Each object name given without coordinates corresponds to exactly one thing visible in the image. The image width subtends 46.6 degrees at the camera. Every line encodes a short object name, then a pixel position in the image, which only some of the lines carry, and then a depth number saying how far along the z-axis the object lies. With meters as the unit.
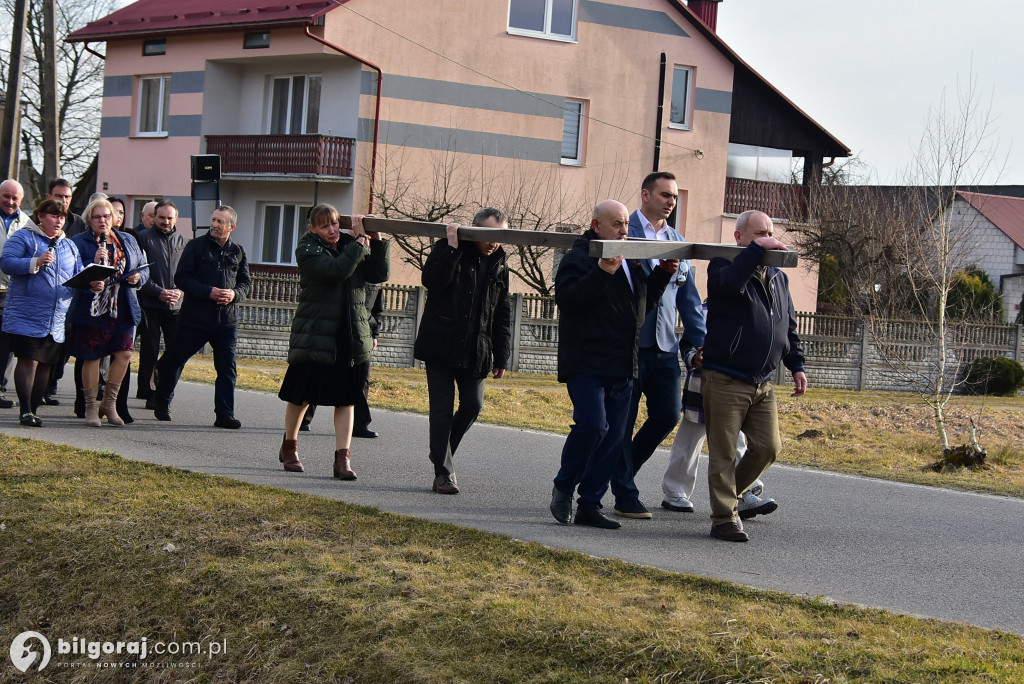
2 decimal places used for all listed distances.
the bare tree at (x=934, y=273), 17.33
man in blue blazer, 7.92
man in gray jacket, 11.81
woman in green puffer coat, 8.66
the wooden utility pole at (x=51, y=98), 24.11
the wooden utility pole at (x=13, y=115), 20.98
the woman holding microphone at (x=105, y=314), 10.86
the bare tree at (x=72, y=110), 49.50
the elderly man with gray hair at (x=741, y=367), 7.31
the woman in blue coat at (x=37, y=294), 10.40
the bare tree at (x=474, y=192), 31.39
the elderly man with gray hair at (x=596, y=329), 7.30
